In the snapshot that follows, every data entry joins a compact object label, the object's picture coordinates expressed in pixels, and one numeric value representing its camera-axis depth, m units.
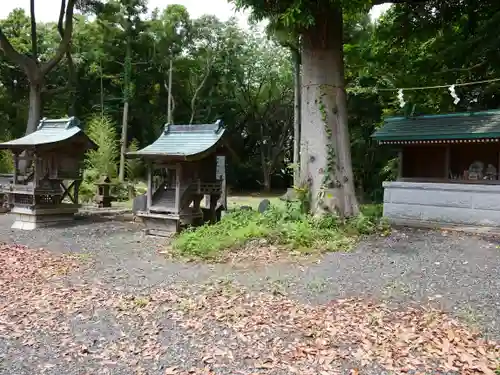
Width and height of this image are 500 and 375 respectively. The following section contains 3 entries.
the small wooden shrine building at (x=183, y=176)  9.98
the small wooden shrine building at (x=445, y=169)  10.87
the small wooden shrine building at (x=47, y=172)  11.81
